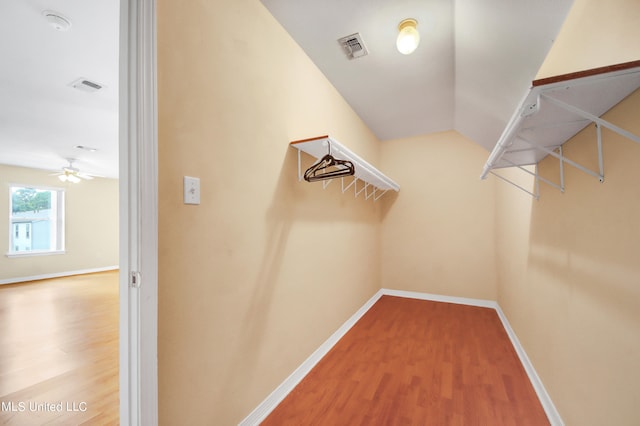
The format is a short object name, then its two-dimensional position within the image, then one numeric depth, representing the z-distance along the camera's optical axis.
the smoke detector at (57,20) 1.59
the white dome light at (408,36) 1.73
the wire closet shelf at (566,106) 0.78
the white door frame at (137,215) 0.94
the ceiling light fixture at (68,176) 5.09
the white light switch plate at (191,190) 1.13
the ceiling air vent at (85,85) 2.38
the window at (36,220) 5.32
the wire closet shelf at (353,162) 1.75
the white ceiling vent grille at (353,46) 1.95
